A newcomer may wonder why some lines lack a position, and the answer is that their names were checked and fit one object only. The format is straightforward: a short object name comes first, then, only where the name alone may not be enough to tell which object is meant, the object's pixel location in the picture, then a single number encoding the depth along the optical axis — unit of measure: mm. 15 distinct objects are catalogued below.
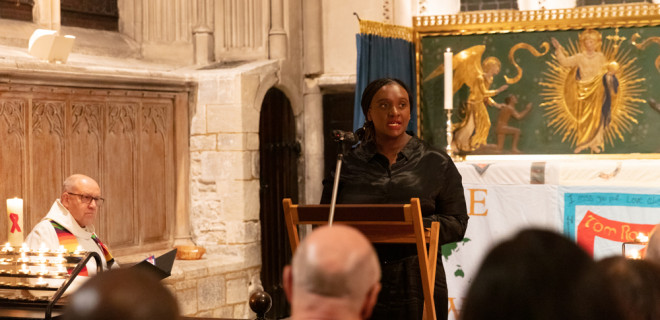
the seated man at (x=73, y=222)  4801
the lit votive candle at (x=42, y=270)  3551
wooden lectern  3083
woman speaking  3379
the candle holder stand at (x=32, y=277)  3376
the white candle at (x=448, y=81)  7176
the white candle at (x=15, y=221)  4875
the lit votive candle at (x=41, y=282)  3527
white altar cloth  6152
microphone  3331
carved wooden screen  6555
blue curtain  7270
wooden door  8320
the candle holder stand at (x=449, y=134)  7324
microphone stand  3098
